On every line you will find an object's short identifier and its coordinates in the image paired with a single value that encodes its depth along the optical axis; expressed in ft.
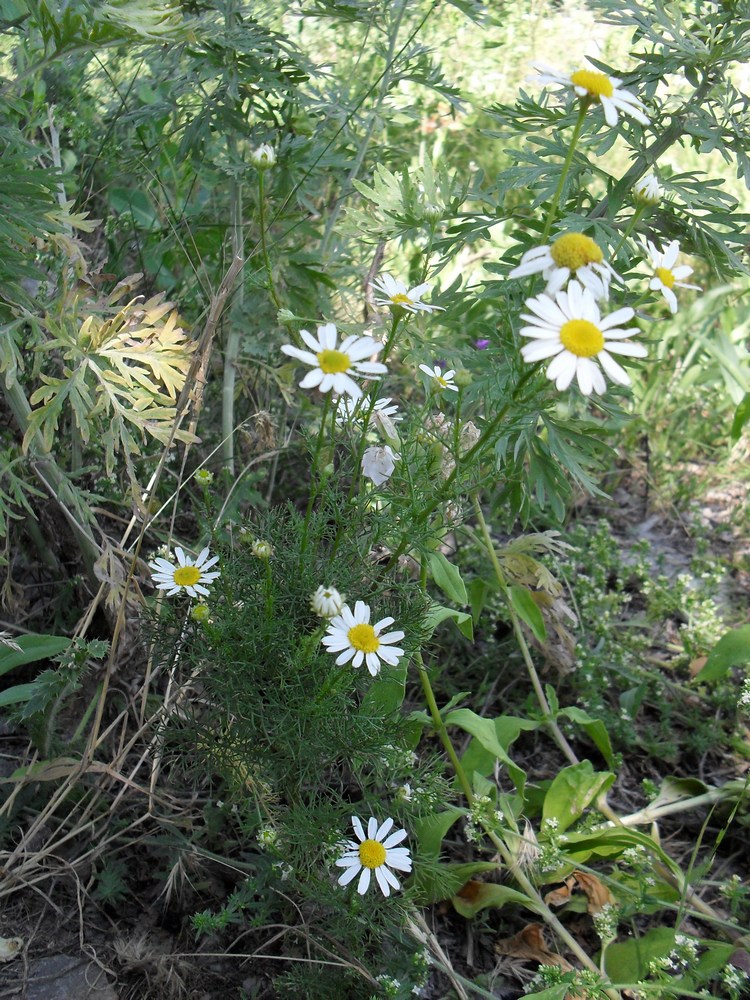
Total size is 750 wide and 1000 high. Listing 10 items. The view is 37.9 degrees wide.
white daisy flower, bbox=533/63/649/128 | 1.22
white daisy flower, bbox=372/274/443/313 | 1.33
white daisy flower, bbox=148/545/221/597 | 1.45
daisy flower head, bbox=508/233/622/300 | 1.18
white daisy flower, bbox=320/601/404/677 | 1.34
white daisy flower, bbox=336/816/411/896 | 1.39
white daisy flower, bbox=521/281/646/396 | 1.14
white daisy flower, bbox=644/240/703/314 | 1.31
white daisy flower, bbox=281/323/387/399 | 1.18
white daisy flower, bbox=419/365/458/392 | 1.50
